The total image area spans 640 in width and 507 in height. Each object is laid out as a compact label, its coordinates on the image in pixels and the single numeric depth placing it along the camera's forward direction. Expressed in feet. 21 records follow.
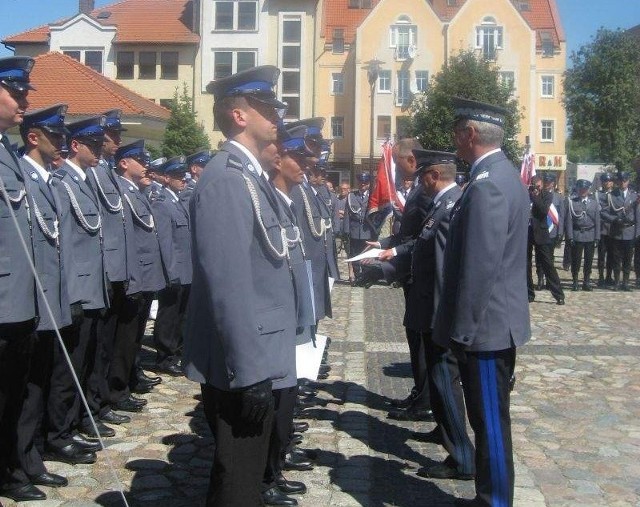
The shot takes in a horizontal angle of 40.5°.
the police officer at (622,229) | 58.59
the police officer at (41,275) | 17.04
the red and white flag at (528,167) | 56.80
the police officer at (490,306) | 14.66
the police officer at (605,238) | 59.57
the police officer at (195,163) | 35.81
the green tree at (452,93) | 152.87
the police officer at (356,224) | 62.80
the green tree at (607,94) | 150.61
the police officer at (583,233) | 57.77
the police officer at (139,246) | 24.76
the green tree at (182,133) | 134.92
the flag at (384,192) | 42.91
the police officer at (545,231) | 49.83
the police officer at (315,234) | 24.08
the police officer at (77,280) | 19.26
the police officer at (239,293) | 11.84
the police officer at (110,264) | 22.47
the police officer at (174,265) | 29.14
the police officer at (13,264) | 15.26
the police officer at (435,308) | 18.69
